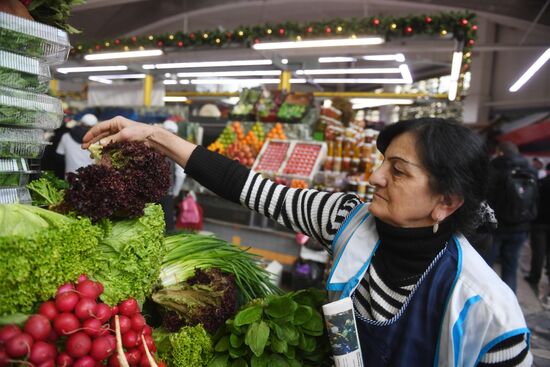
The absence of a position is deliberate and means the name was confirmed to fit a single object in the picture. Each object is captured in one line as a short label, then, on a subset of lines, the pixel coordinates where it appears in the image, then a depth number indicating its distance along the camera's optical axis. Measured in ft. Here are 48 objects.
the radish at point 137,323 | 3.64
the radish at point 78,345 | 2.99
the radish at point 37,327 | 2.90
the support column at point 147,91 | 28.45
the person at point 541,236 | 19.17
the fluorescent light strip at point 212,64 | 26.32
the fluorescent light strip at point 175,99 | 36.42
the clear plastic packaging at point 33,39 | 3.75
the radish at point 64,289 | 3.26
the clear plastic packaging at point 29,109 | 3.92
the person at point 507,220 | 16.81
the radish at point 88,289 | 3.37
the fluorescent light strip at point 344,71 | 27.85
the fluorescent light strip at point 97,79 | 38.47
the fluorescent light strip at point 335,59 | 26.53
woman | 3.79
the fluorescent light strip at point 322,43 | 21.13
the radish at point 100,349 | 3.10
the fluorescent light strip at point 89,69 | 30.86
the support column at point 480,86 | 54.46
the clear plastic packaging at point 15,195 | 3.97
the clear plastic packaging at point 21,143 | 4.04
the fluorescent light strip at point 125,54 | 26.13
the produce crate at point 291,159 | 16.79
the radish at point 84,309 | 3.18
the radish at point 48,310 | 3.12
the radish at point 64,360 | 2.97
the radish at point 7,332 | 2.74
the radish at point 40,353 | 2.81
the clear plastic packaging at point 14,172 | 4.13
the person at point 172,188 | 14.74
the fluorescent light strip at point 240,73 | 29.26
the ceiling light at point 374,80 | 31.47
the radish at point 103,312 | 3.29
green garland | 19.53
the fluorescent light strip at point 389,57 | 23.44
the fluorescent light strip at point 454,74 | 21.43
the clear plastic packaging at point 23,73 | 3.84
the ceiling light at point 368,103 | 39.63
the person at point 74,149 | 14.99
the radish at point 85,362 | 3.00
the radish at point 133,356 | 3.44
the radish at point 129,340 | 3.47
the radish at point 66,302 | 3.16
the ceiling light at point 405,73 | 27.09
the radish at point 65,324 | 3.05
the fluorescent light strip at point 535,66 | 20.97
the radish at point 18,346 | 2.71
